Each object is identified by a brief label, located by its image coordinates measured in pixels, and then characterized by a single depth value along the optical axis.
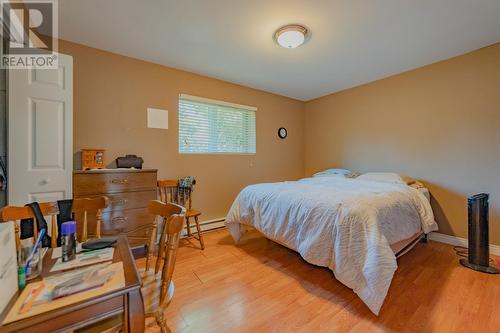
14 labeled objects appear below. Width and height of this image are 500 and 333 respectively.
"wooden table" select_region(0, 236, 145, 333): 0.60
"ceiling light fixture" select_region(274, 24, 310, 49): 2.17
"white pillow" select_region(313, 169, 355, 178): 3.58
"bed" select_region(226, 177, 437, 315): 1.53
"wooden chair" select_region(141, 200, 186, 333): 1.02
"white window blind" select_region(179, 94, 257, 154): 3.24
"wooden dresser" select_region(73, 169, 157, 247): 2.14
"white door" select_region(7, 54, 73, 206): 1.83
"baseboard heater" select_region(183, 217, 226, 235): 3.27
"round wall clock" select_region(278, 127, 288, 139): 4.38
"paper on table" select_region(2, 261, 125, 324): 0.62
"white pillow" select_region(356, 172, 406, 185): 2.84
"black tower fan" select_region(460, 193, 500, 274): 2.14
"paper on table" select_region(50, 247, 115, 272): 0.90
